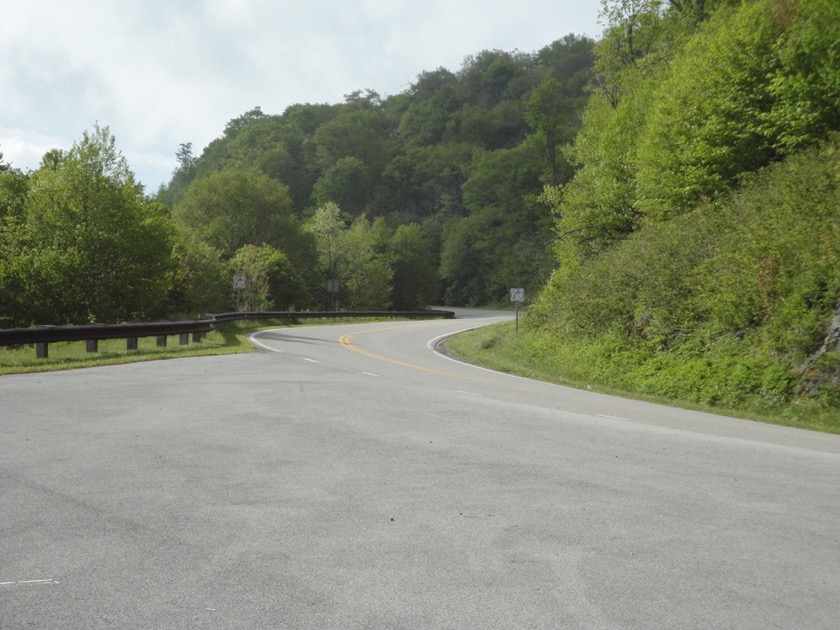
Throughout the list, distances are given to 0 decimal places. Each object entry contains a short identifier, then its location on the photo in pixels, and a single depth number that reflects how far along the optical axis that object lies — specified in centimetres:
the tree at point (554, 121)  7675
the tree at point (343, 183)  11081
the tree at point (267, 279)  5678
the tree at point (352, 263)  7938
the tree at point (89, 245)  4081
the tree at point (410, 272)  9012
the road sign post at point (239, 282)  4253
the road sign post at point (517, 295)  3425
